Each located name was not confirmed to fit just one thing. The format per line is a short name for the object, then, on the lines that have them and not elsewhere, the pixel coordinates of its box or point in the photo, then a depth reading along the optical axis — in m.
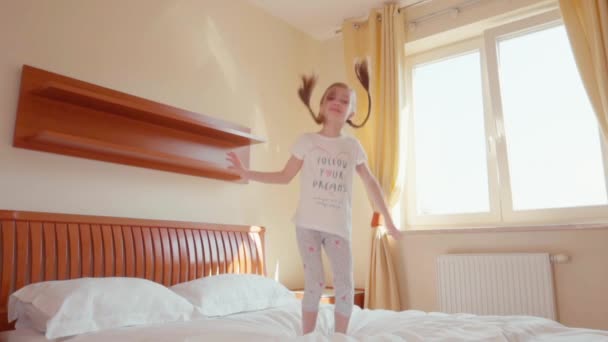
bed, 1.49
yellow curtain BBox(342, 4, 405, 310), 3.21
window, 2.94
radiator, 2.67
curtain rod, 3.38
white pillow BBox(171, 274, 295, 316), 2.10
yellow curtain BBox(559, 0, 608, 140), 2.67
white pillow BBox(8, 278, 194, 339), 1.62
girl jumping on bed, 1.64
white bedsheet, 1.37
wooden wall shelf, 2.16
